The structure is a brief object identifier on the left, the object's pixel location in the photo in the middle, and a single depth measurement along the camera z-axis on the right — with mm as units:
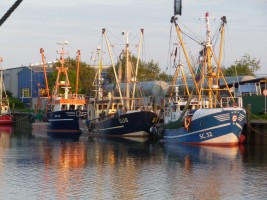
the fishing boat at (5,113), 114250
